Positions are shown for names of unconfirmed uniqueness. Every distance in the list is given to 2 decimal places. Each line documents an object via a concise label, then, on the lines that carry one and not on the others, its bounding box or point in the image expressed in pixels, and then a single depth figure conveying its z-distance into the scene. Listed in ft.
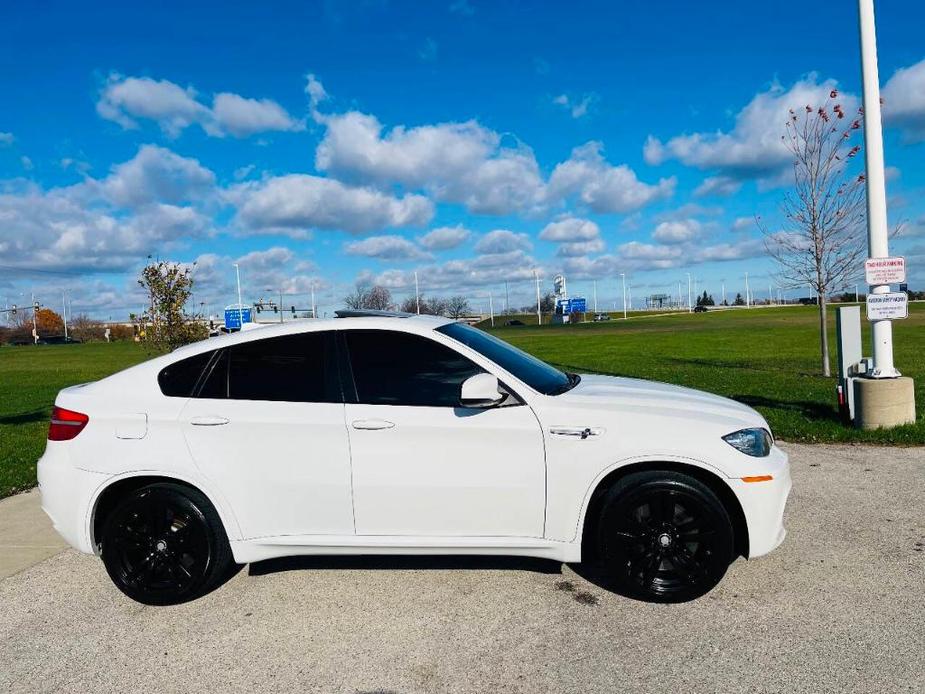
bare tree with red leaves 45.34
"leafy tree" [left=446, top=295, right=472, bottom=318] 335.96
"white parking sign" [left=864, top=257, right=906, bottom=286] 27.09
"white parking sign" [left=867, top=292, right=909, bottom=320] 27.37
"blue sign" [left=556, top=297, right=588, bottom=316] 377.09
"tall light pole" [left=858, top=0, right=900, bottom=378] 27.68
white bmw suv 12.27
